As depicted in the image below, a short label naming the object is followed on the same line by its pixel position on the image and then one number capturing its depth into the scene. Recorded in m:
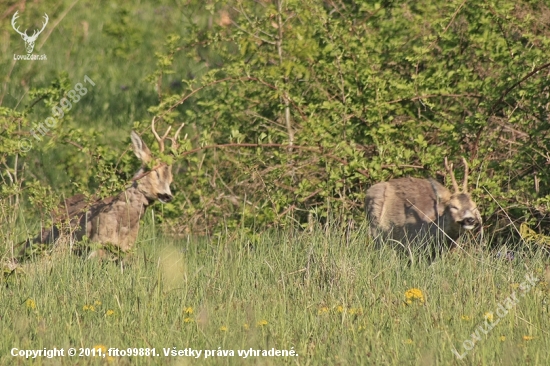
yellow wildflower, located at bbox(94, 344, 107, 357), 10.65
